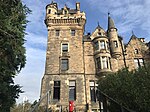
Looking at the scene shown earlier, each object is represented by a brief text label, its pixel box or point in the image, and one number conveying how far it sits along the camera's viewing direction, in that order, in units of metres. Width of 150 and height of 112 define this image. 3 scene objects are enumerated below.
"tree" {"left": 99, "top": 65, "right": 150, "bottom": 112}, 8.72
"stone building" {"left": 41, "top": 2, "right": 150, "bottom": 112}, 16.30
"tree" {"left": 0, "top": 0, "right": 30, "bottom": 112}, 8.52
